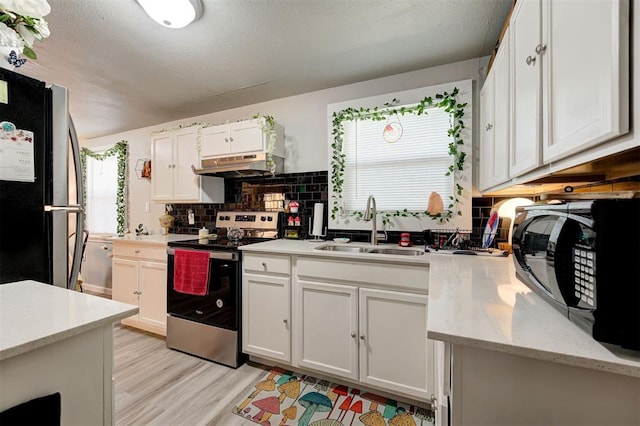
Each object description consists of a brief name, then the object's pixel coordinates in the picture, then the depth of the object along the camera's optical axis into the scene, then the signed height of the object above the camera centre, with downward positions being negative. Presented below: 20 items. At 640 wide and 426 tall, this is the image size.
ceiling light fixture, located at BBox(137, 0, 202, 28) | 1.49 +1.12
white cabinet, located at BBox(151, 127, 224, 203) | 2.98 +0.42
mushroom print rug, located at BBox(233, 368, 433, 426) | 1.66 -1.26
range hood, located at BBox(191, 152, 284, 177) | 2.54 +0.43
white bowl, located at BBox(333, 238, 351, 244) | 2.41 -0.26
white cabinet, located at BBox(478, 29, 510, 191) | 1.40 +0.52
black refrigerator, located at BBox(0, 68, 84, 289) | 1.10 +0.12
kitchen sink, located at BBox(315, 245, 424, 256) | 2.06 -0.31
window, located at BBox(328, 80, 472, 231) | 2.13 +0.39
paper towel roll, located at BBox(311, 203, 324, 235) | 2.54 -0.08
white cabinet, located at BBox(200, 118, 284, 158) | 2.57 +0.70
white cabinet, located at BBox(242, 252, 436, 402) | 1.71 -0.75
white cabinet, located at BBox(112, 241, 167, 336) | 2.69 -0.73
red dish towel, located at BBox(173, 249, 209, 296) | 2.32 -0.53
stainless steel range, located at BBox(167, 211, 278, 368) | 2.23 -0.84
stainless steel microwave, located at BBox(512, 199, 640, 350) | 0.54 -0.12
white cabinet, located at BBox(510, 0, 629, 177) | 0.61 +0.39
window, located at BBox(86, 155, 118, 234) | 4.14 +0.25
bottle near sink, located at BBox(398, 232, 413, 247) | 2.17 -0.24
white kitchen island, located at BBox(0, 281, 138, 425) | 0.62 -0.35
